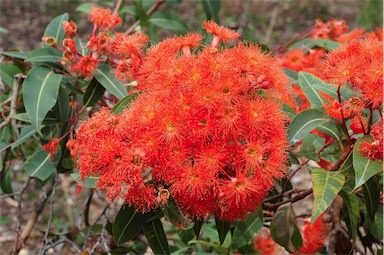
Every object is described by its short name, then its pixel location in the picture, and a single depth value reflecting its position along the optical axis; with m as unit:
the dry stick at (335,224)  1.79
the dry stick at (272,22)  5.04
